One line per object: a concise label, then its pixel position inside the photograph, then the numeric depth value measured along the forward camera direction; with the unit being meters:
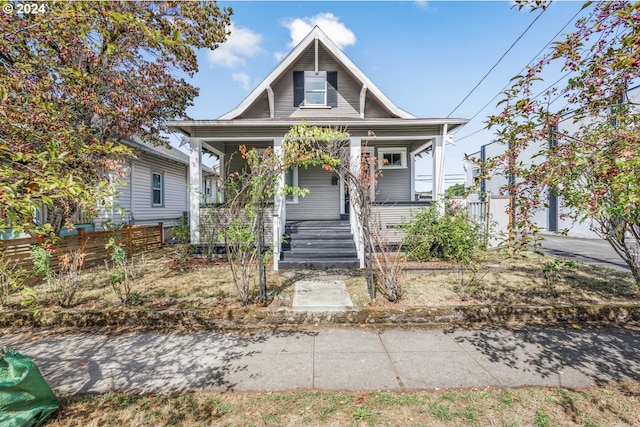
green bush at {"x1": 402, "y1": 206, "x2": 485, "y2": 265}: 7.23
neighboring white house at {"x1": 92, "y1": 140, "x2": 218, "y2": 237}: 11.88
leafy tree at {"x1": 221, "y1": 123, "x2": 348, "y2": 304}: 4.93
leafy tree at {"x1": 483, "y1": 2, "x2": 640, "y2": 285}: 1.96
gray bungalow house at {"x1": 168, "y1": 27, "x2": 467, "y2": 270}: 8.75
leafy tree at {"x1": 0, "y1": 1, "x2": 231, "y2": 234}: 1.96
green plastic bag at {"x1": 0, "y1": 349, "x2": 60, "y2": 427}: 2.31
